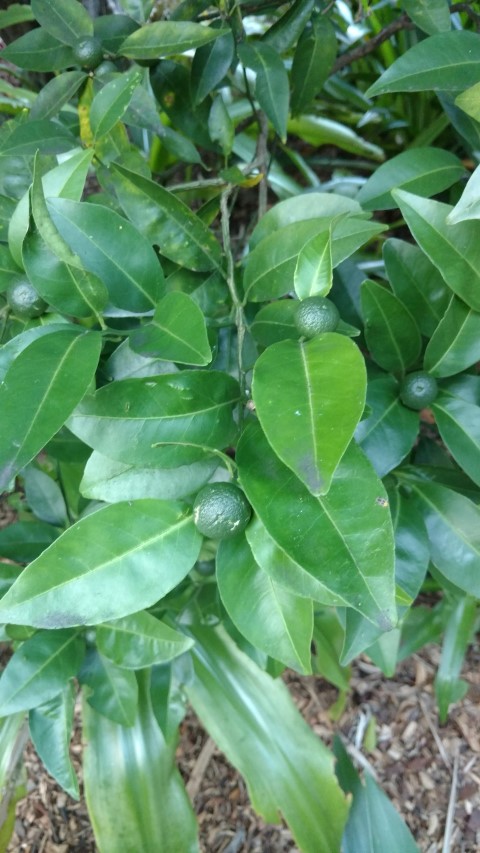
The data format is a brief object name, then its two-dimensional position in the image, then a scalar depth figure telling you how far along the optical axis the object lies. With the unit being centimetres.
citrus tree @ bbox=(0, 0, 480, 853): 46
